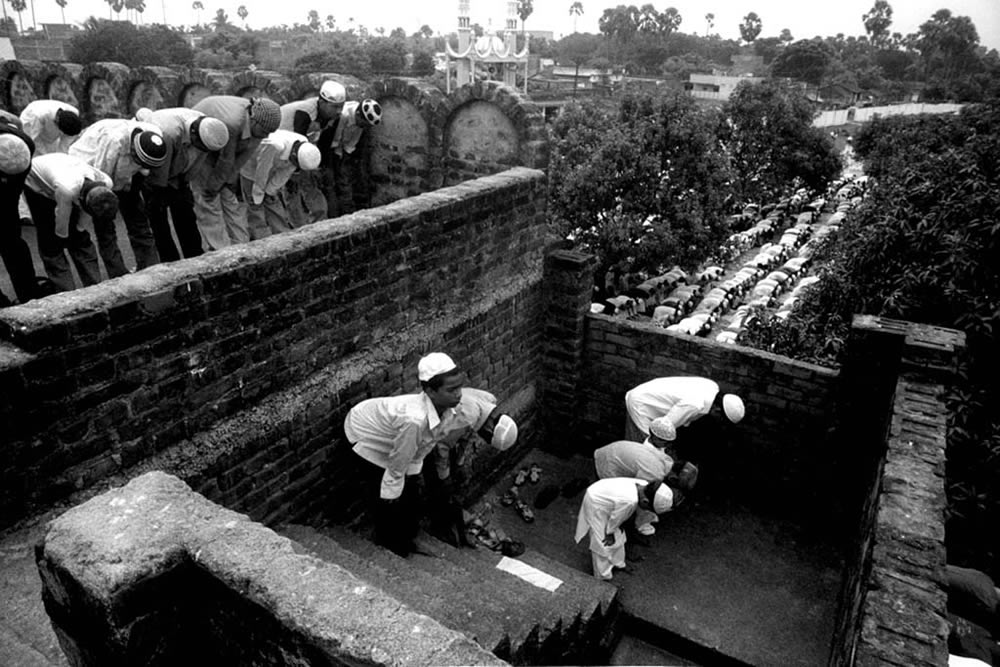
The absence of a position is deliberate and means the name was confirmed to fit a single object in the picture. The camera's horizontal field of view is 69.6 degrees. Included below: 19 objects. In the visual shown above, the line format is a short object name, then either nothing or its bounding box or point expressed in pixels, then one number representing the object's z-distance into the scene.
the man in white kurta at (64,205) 4.88
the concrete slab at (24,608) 2.68
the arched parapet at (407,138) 7.59
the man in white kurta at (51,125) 6.26
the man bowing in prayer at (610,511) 5.66
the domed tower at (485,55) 52.09
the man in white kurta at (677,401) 6.14
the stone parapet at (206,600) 2.02
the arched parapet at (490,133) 7.16
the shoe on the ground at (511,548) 5.80
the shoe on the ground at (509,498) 6.80
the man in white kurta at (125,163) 5.14
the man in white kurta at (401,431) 4.75
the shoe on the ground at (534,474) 7.20
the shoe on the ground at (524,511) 6.61
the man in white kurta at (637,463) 5.99
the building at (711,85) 68.06
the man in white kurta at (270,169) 6.30
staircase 4.12
